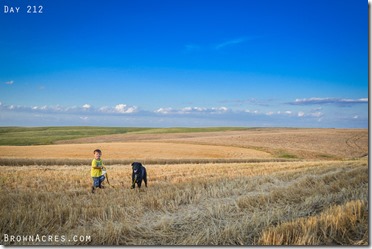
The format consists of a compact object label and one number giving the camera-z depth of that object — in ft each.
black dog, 31.65
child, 29.63
